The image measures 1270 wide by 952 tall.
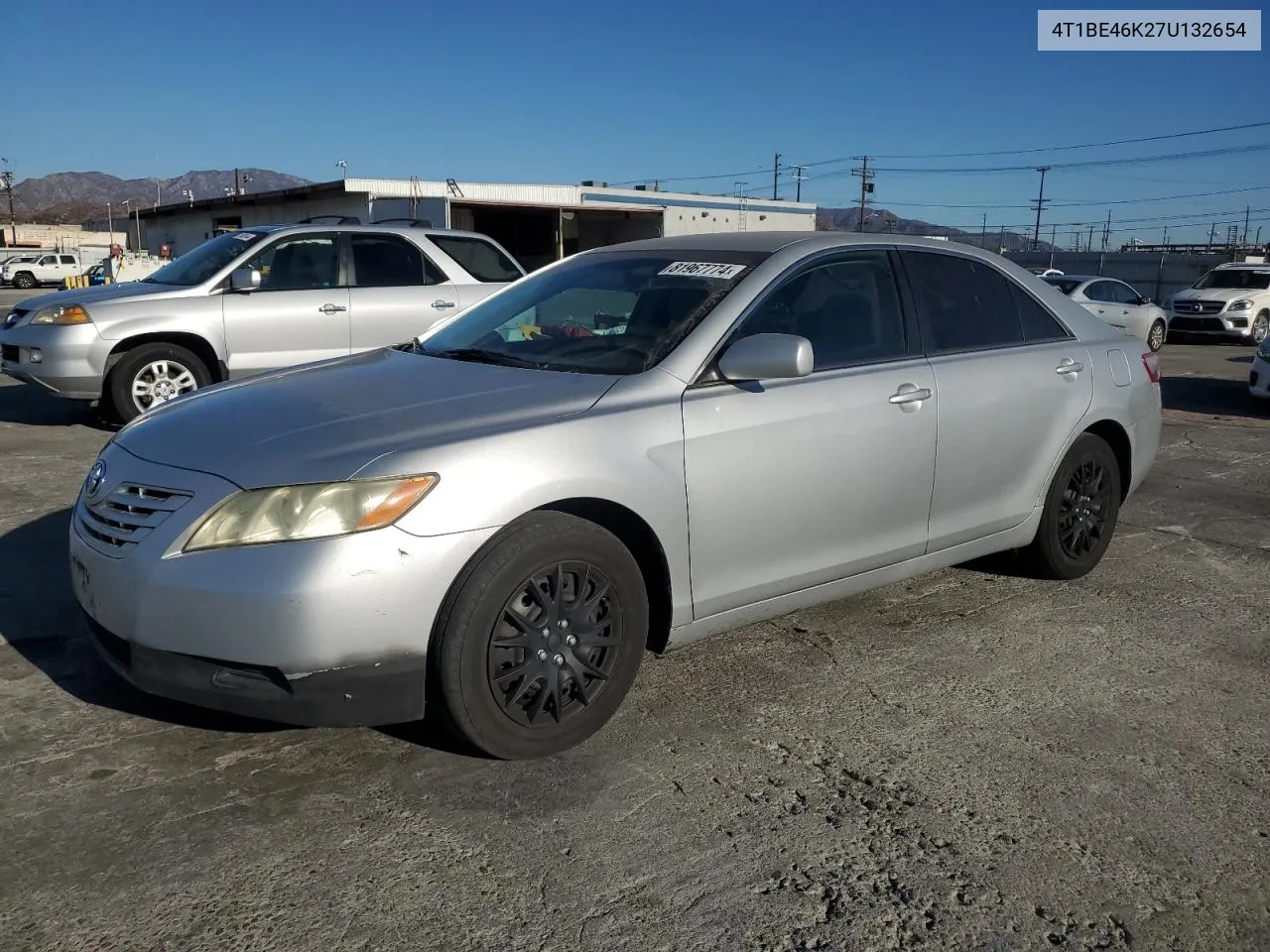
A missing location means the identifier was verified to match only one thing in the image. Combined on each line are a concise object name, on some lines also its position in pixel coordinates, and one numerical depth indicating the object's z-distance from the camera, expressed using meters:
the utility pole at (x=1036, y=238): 79.00
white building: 38.69
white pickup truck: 47.53
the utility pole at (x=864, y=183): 64.69
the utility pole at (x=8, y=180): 108.50
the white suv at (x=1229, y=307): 21.17
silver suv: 8.32
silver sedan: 2.83
